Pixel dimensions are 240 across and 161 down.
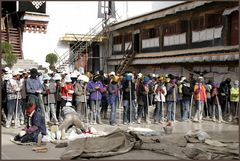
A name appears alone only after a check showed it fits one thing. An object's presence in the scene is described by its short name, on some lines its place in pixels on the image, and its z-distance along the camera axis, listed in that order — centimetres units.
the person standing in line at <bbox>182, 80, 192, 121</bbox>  1647
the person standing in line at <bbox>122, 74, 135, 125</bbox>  1530
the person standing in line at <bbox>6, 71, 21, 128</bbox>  1410
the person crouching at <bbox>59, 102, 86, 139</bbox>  1108
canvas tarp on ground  923
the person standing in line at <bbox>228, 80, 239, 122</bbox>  1669
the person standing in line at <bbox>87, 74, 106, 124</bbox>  1526
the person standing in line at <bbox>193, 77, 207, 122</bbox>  1653
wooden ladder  3005
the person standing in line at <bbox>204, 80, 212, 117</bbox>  1705
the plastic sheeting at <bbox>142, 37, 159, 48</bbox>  2757
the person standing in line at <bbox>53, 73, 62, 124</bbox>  1516
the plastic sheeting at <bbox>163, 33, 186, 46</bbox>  2455
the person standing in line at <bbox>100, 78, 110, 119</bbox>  1623
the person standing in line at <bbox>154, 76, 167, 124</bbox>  1605
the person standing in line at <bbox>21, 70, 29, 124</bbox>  1363
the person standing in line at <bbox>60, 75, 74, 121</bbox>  1459
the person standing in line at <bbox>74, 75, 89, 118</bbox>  1506
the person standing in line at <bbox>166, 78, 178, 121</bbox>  1607
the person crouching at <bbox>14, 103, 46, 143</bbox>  1088
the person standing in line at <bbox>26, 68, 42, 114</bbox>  1233
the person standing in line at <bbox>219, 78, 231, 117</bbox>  1719
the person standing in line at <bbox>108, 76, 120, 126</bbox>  1509
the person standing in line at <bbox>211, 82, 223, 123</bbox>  1663
